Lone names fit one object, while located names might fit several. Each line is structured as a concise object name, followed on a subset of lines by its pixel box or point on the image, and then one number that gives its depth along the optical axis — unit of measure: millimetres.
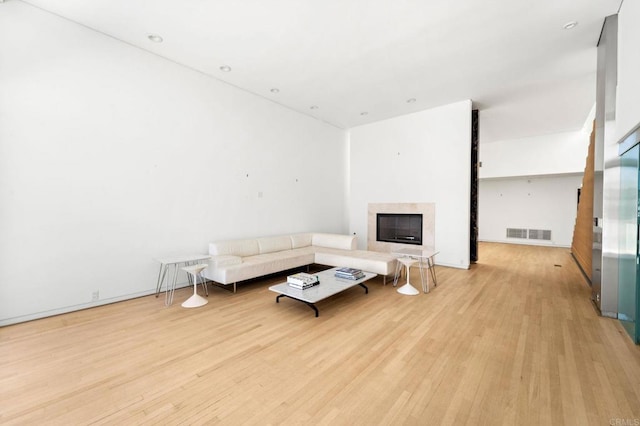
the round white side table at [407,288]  3986
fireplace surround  6074
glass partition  2605
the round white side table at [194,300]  3540
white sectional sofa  4055
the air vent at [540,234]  9047
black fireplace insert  6355
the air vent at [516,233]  9483
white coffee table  3162
